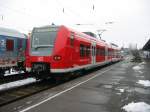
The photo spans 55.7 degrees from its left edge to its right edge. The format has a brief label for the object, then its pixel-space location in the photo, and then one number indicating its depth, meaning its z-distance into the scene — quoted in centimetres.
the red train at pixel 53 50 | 706
